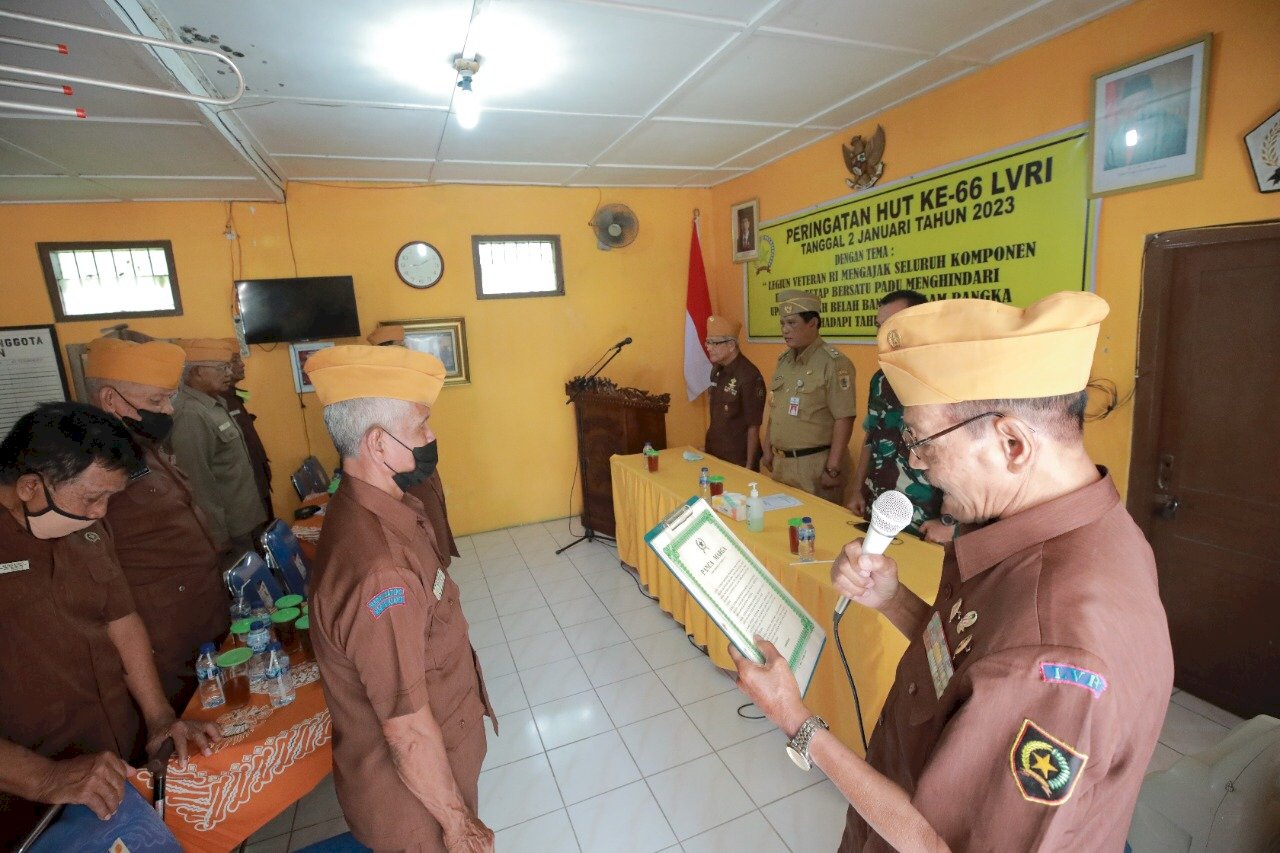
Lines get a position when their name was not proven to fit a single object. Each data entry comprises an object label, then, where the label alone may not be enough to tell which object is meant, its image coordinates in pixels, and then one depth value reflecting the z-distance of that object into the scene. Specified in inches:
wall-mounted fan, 194.1
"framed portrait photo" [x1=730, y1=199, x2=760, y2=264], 184.4
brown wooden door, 82.4
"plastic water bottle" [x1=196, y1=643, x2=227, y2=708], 64.8
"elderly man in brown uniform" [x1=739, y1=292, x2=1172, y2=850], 25.8
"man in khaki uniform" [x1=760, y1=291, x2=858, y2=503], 130.5
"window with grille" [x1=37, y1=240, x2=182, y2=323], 148.5
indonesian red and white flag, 205.2
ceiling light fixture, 92.7
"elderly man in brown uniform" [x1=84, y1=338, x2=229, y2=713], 74.7
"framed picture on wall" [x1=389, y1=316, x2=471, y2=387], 177.5
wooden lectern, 171.8
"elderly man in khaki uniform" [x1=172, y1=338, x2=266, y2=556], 120.6
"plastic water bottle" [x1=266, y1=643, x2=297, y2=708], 65.6
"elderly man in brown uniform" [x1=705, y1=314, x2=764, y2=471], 158.2
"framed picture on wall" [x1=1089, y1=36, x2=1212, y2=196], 81.6
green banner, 99.9
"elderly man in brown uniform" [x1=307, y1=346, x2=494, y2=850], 45.3
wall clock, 175.3
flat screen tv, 159.0
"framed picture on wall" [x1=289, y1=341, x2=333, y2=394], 168.1
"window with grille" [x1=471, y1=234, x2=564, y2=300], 185.2
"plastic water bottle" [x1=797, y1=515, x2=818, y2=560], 86.9
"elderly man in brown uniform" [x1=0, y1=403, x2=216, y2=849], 49.9
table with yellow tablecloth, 73.0
